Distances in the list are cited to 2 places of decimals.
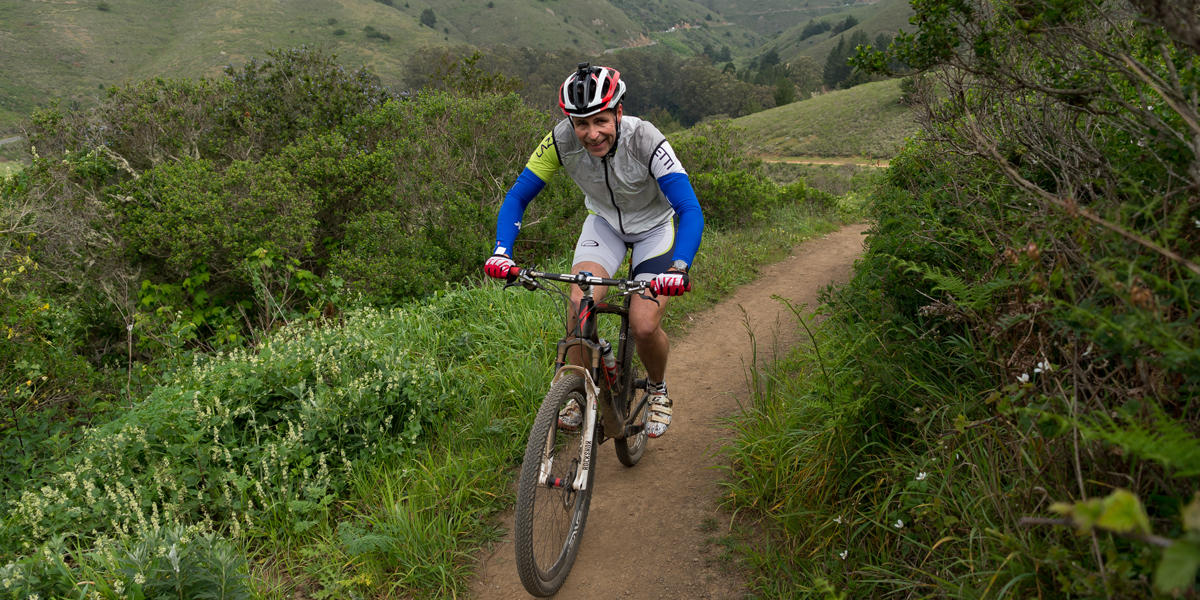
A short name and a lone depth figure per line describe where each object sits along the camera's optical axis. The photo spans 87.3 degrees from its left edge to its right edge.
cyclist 3.61
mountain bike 2.99
